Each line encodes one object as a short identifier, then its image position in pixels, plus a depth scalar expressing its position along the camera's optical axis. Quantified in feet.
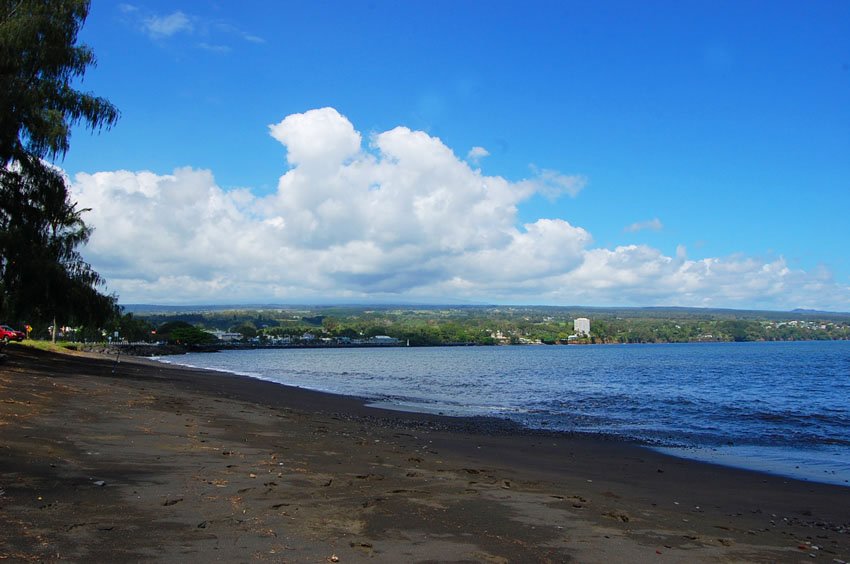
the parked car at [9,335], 152.66
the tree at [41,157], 64.34
